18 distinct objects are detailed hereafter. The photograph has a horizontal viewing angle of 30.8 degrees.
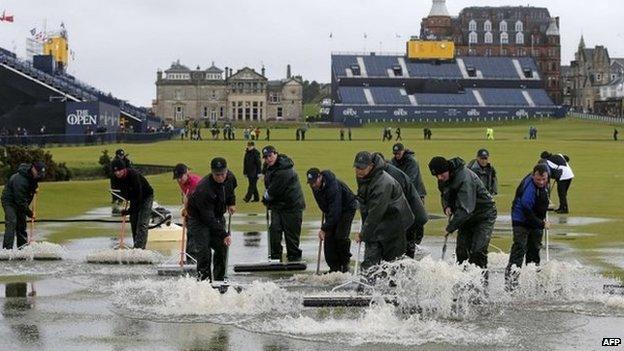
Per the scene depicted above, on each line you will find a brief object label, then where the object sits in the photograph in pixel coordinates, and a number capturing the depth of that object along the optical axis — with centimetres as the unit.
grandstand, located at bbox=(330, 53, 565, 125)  16725
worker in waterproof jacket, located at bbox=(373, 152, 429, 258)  1722
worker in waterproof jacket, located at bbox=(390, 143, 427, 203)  2105
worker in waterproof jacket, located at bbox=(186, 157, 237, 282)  1547
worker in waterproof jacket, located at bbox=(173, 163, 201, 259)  1719
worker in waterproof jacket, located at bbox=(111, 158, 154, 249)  1912
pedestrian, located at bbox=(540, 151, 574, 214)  2705
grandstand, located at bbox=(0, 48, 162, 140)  9256
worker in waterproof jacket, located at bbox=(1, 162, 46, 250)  2044
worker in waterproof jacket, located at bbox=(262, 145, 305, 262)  1967
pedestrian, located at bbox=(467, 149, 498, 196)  2220
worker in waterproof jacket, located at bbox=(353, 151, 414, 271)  1474
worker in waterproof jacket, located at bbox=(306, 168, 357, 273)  1731
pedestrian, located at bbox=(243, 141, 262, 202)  3444
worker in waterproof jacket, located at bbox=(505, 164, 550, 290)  1622
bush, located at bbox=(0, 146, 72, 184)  4319
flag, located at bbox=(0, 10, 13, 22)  10838
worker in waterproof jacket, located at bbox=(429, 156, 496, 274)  1528
